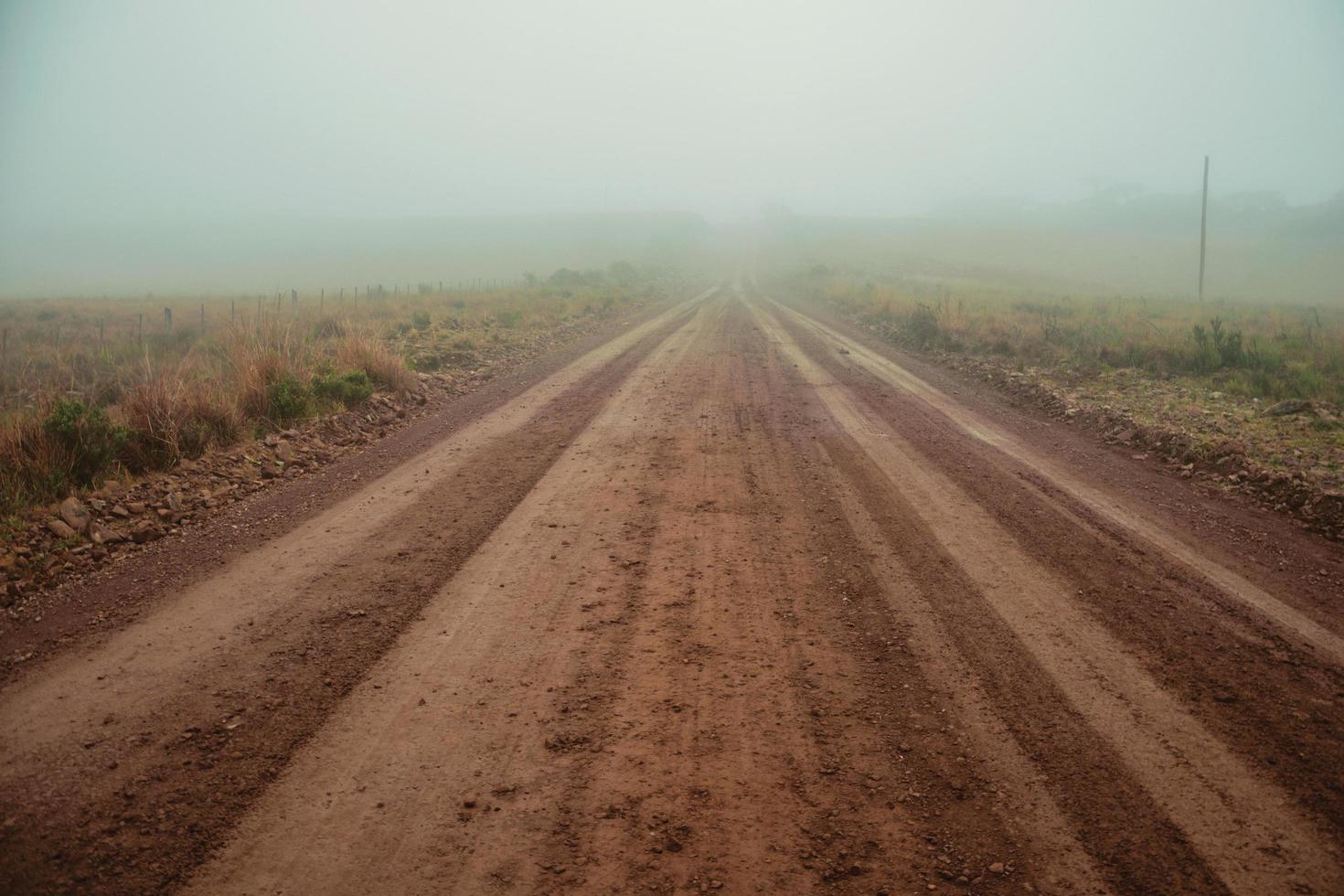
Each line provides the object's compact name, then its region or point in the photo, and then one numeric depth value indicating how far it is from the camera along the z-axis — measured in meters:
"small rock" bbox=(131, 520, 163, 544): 5.65
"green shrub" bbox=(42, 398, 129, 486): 6.45
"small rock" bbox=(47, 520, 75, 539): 5.43
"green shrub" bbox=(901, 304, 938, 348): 17.75
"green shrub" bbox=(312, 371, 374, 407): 9.70
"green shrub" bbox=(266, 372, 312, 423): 8.80
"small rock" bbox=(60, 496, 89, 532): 5.56
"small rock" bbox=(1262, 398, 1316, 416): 9.49
